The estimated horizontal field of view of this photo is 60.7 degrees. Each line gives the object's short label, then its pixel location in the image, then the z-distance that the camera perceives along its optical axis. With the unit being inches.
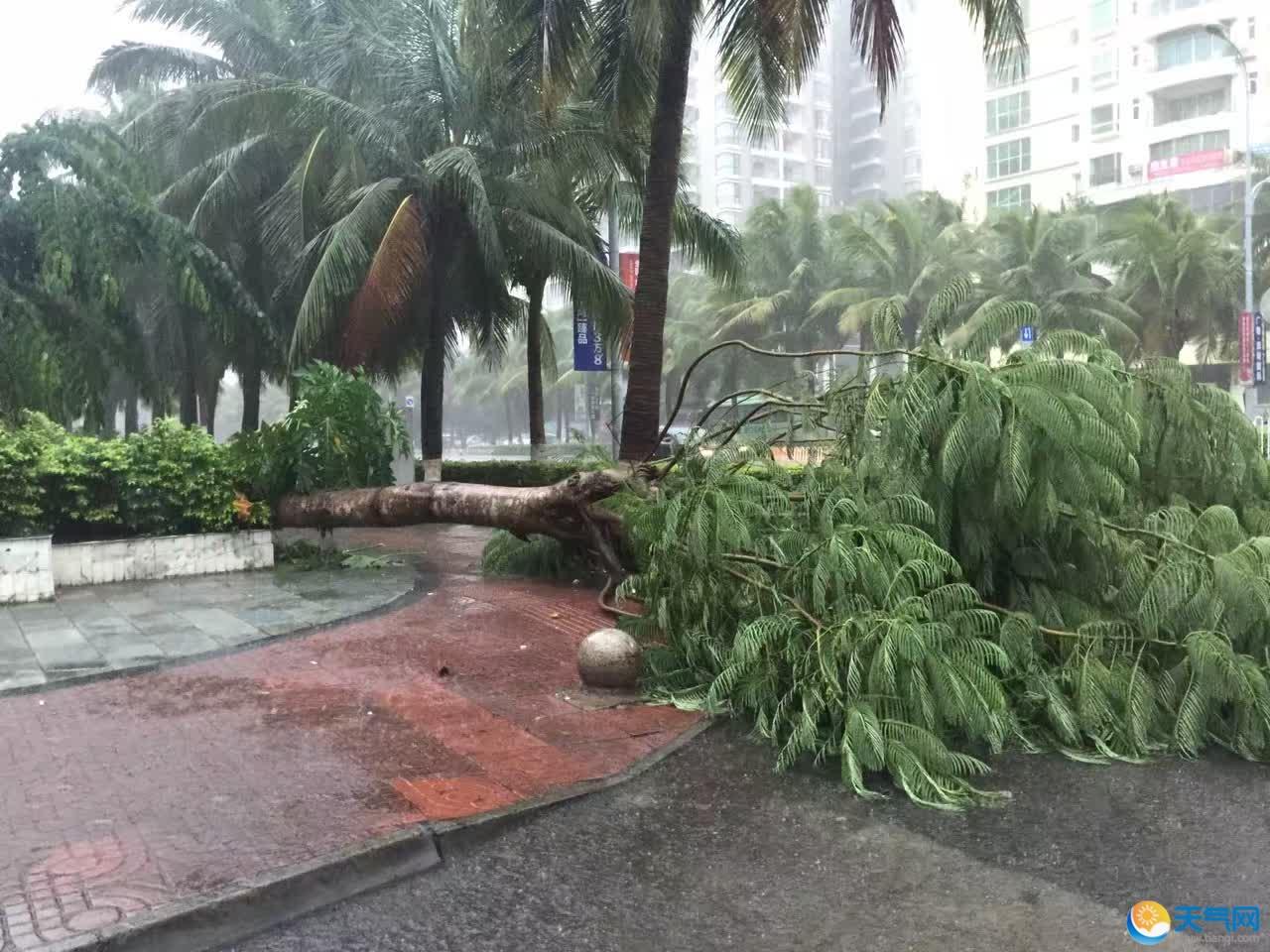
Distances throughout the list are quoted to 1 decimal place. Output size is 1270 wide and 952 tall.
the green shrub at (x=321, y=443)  480.1
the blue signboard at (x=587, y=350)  763.4
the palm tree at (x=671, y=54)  441.1
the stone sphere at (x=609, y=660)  263.0
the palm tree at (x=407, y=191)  623.8
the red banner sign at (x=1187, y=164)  1943.9
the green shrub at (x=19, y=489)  379.6
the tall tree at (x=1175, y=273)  1355.8
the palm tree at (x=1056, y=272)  1363.2
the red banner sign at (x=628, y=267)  829.8
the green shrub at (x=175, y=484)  426.6
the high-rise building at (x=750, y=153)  3036.4
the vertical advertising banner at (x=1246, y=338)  1202.0
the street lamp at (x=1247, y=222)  1155.3
